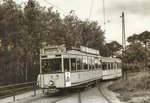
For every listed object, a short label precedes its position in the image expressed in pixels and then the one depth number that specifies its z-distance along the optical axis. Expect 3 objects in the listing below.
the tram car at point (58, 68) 19.86
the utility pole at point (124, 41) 34.42
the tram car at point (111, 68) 33.58
